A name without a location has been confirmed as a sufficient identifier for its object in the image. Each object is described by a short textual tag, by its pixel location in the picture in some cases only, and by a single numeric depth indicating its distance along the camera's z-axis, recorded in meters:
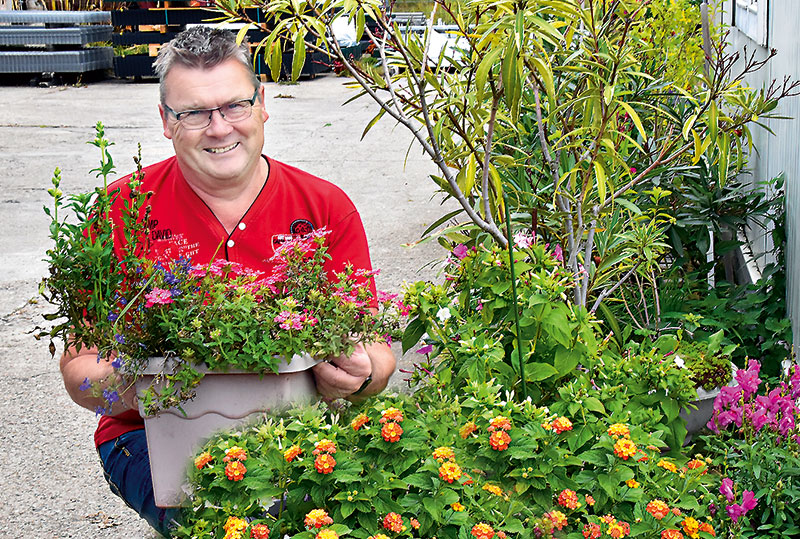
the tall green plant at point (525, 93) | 1.90
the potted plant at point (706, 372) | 2.50
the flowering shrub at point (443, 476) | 1.51
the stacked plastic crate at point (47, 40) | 14.69
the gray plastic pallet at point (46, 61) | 14.66
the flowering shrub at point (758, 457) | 1.98
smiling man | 1.97
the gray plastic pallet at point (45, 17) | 14.77
